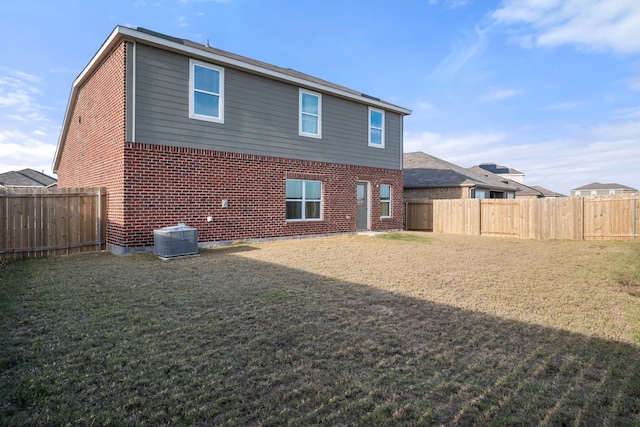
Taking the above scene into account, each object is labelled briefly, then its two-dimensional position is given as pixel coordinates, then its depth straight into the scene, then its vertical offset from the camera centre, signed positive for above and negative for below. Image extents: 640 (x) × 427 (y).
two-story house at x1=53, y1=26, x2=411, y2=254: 9.30 +2.23
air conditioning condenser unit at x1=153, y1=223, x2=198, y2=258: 8.67 -0.73
